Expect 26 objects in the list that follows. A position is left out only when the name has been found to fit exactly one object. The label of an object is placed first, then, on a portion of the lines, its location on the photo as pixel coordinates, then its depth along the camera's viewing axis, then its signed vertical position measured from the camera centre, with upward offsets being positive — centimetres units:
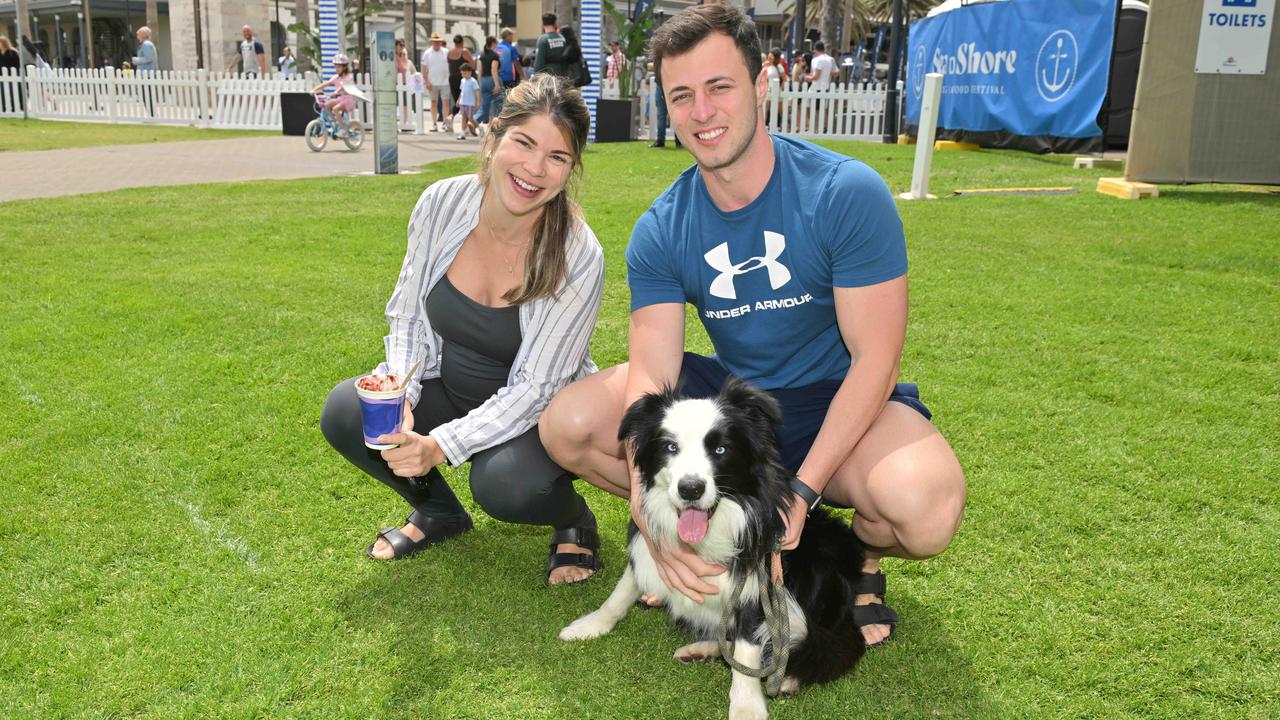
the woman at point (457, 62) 2184 +131
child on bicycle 1672 +26
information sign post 1216 +15
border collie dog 241 -105
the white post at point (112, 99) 2339 +31
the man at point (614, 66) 2339 +146
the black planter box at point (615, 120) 1908 +7
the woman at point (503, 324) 307 -68
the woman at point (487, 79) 1933 +84
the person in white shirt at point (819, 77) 1942 +118
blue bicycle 1657 -25
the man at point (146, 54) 2605 +159
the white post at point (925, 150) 1074 -21
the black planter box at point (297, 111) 2050 +12
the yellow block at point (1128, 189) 1032 -57
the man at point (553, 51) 1653 +121
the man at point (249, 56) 2620 +164
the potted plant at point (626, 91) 1920 +72
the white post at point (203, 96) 2208 +42
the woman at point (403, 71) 2184 +120
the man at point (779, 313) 265 -54
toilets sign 1013 +109
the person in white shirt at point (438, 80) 2181 +89
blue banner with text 1461 +112
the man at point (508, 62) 1964 +120
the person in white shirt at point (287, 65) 2553 +147
